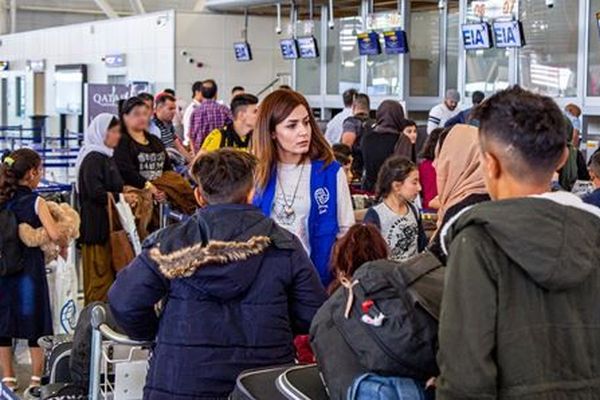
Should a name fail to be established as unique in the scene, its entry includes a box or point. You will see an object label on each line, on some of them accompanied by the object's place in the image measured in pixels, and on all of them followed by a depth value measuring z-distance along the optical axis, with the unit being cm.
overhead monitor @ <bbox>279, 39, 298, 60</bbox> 1617
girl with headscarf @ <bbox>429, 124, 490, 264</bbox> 278
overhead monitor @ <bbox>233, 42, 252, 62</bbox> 1691
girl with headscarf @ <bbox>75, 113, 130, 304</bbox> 618
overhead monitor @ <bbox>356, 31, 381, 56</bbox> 1457
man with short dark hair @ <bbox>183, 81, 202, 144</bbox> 1006
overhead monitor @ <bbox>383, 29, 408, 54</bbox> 1409
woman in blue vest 365
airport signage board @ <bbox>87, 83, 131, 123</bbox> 1048
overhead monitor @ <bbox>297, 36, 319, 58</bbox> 1597
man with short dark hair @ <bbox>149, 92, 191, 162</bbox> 825
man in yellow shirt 647
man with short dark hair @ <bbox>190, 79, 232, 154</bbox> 880
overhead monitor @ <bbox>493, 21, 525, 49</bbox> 1169
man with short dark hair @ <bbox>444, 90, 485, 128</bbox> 1135
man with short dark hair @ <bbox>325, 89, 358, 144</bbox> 1024
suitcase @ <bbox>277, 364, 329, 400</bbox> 211
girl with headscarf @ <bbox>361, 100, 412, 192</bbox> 755
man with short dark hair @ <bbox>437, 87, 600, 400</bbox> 174
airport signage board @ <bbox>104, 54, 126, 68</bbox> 1895
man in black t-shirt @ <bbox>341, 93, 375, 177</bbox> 899
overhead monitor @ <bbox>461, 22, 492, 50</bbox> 1221
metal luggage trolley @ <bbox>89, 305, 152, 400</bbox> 307
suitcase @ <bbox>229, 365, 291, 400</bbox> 220
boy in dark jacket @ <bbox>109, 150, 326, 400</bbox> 268
